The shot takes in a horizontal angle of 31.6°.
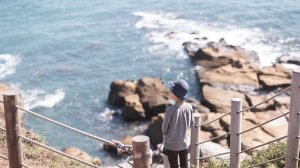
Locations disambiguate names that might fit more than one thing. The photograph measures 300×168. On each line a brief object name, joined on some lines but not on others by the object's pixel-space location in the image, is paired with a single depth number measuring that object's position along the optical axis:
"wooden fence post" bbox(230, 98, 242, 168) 7.12
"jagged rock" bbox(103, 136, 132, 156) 21.68
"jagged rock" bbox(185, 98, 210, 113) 23.84
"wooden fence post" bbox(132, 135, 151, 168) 5.38
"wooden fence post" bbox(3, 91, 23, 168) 6.70
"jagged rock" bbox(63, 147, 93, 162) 19.08
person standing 6.74
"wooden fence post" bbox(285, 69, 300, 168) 6.31
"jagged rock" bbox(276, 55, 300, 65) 30.13
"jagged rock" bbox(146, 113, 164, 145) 20.89
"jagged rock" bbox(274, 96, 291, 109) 22.39
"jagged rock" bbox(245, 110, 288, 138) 18.75
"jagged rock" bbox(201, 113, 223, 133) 19.72
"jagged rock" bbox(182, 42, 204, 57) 33.04
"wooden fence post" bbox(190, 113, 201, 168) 8.16
